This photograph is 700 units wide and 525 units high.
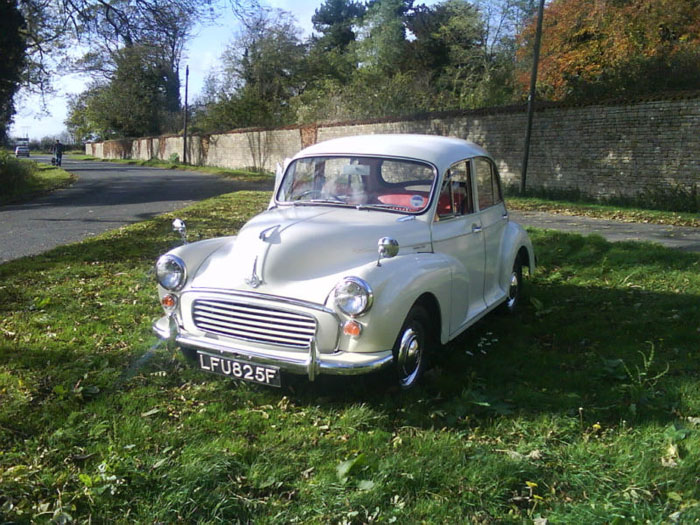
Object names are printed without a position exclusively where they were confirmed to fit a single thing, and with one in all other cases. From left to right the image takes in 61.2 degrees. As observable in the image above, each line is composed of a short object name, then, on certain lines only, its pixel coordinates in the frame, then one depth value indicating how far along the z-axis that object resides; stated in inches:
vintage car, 140.0
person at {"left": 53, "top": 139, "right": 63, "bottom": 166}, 1503.4
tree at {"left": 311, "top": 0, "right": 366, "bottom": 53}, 2213.3
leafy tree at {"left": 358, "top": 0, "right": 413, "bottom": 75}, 1739.7
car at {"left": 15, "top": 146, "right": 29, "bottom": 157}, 2341.0
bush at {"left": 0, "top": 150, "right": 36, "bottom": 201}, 721.6
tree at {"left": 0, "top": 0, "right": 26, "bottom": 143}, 636.1
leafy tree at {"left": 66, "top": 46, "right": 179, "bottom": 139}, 2126.0
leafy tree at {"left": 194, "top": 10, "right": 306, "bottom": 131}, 1824.6
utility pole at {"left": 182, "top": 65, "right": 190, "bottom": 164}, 1521.9
